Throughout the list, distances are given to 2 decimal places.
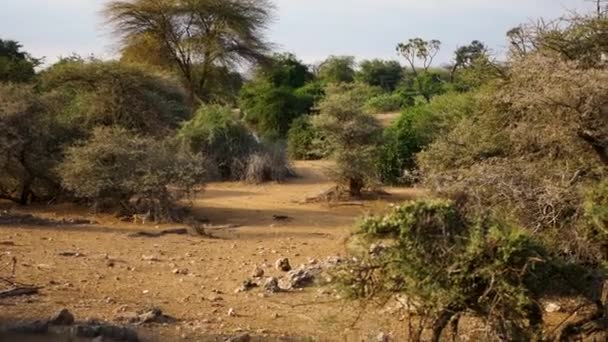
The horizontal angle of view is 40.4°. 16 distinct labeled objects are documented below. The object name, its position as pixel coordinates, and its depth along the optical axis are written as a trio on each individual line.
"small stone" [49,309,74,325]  7.02
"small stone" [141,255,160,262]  9.98
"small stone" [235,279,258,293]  8.62
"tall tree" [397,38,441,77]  49.69
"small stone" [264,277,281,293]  8.59
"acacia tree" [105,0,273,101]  28.84
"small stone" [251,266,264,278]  9.18
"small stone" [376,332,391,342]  6.96
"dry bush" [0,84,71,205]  14.11
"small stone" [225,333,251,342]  6.74
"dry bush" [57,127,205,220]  13.33
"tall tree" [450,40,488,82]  41.28
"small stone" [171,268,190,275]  9.31
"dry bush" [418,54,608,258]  8.41
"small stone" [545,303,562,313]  7.66
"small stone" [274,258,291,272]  9.55
